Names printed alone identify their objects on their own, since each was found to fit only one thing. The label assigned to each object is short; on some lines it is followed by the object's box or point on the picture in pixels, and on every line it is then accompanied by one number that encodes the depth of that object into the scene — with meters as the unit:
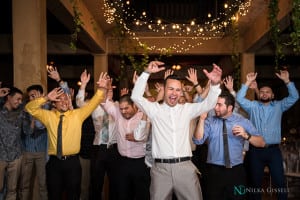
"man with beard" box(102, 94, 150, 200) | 3.35
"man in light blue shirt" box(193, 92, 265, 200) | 2.76
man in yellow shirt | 3.03
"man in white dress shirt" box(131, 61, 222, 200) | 2.53
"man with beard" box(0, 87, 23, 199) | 3.43
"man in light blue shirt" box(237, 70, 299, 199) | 3.53
